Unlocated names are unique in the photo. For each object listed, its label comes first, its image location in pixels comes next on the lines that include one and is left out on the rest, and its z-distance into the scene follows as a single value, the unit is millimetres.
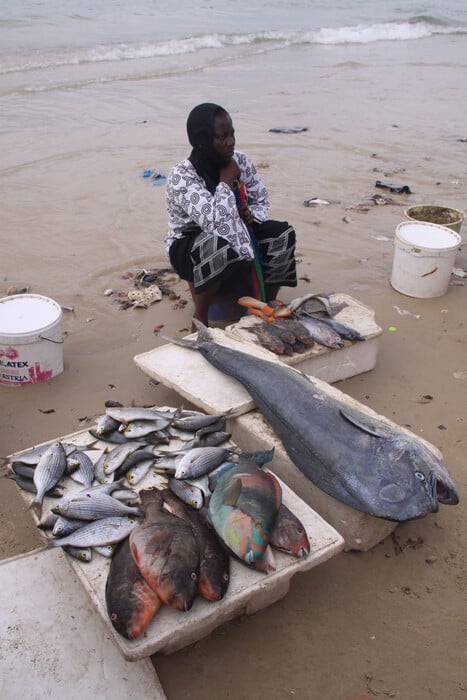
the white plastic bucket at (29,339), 4422
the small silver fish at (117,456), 3250
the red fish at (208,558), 2529
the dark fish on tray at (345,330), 4617
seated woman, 4801
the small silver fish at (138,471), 3203
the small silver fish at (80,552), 2723
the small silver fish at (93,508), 2902
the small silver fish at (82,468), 3199
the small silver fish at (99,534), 2771
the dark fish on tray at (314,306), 4941
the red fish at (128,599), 2391
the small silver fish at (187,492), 3002
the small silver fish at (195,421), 3596
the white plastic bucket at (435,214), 6418
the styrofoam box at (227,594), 2414
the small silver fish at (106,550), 2754
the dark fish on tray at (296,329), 4531
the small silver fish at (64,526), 2836
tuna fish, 3033
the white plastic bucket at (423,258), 5762
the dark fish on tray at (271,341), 4430
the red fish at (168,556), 2473
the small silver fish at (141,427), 3564
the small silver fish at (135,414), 3645
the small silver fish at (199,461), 3160
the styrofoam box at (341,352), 4504
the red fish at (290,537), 2721
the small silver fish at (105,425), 3604
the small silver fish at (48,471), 3078
